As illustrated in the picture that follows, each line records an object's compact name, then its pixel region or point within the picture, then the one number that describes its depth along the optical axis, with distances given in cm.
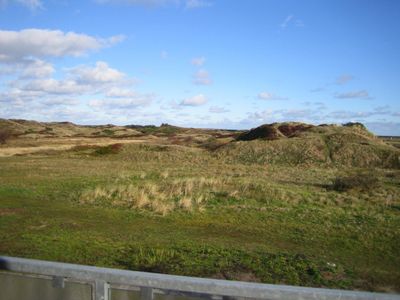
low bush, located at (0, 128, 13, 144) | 7235
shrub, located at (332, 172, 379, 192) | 2078
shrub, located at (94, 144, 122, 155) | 4462
